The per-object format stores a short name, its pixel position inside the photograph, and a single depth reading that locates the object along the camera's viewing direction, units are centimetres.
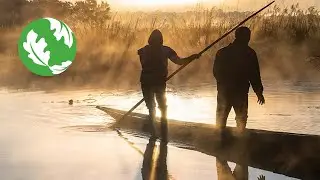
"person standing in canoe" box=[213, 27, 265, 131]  1014
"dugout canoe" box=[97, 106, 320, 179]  838
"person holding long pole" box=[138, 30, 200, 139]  1155
